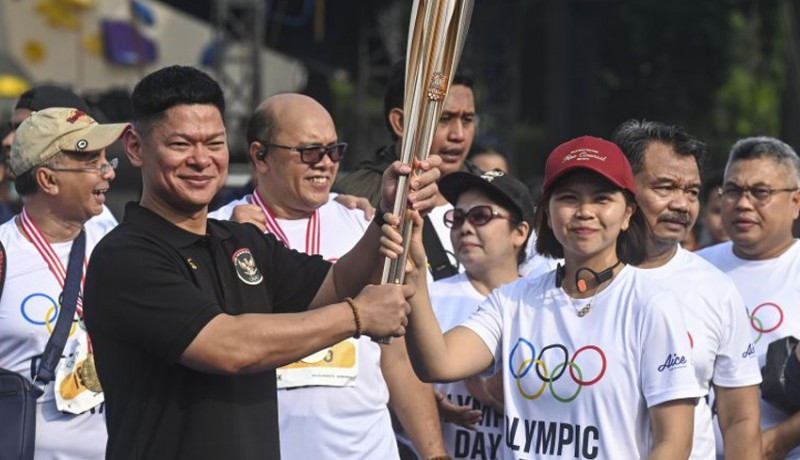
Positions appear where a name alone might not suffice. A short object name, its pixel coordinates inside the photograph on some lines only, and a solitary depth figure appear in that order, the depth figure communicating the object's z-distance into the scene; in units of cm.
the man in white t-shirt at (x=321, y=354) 987
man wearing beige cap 1000
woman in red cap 817
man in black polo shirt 716
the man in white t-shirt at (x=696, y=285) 921
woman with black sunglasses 1095
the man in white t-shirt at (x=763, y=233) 1137
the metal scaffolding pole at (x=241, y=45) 3447
